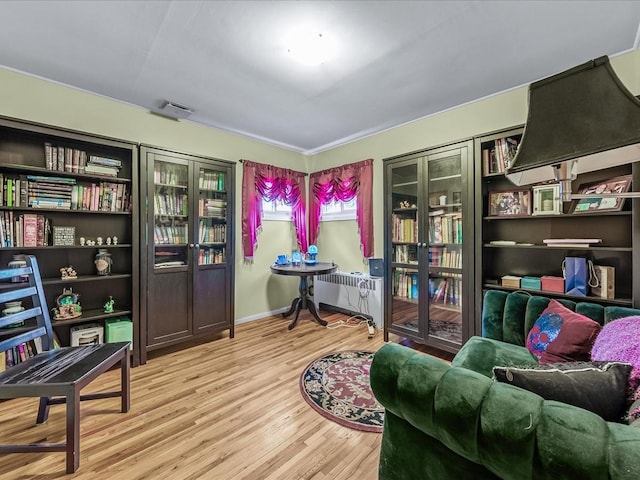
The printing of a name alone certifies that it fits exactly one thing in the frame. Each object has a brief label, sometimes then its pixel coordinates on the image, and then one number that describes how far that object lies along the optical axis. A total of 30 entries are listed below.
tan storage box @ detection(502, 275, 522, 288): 2.35
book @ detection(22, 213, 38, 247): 2.24
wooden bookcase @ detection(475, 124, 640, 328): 2.00
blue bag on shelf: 2.06
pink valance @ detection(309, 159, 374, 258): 3.74
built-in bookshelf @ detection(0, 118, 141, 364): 2.22
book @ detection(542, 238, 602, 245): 2.04
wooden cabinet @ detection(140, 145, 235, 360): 2.69
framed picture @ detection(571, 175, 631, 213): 1.90
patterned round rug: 1.86
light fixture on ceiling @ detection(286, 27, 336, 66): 1.87
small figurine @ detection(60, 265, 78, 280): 2.41
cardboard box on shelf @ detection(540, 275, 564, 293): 2.15
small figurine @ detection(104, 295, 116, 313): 2.56
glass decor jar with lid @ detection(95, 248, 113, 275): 2.57
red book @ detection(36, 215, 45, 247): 2.30
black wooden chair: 1.41
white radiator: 3.64
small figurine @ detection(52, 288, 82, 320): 2.35
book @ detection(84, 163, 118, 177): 2.47
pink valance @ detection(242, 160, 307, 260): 3.78
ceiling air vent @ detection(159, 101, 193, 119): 2.88
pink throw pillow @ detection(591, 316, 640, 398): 1.02
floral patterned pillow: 1.45
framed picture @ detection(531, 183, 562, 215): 2.18
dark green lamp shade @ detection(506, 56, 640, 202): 0.80
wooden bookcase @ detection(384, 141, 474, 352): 2.57
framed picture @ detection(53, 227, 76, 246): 2.38
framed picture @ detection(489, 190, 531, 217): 2.38
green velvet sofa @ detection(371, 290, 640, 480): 0.64
